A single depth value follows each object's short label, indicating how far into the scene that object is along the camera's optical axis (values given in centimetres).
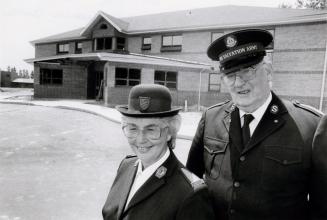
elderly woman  175
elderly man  186
